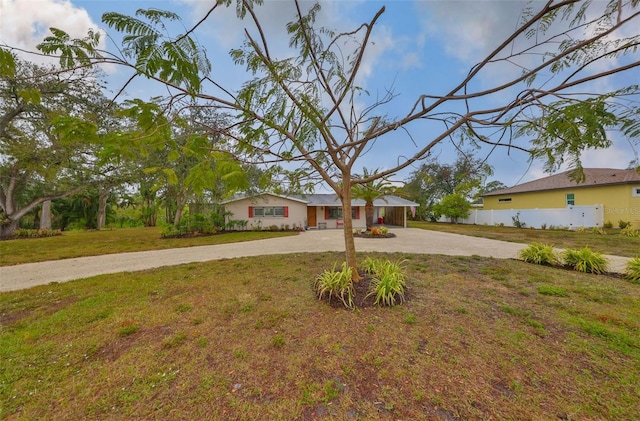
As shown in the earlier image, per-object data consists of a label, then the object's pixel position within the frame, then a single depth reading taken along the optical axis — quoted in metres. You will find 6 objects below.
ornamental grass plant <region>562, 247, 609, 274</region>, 5.63
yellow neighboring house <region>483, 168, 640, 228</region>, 15.03
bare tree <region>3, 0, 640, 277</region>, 2.07
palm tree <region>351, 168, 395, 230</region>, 13.84
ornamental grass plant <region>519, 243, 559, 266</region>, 6.38
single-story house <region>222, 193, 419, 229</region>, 17.45
